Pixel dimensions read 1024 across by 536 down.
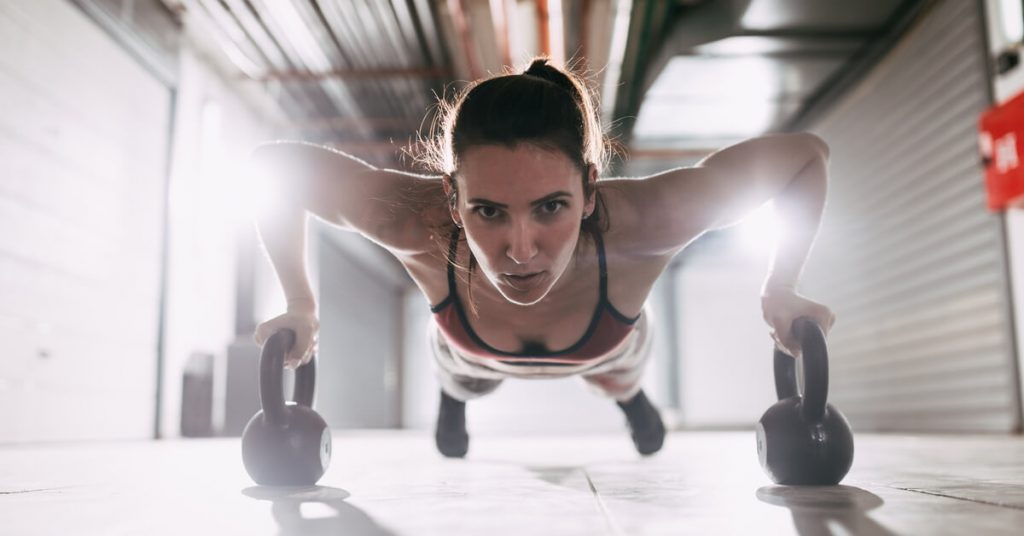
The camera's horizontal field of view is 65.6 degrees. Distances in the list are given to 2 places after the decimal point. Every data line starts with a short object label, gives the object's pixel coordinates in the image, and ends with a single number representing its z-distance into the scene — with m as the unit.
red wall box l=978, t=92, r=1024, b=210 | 4.44
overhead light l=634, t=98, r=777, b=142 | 7.22
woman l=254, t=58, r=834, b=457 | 1.56
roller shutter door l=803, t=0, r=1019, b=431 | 5.18
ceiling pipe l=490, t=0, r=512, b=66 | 5.55
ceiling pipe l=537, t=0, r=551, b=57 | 5.50
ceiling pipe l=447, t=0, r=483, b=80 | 5.50
